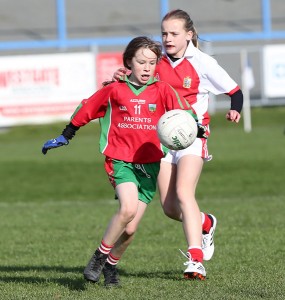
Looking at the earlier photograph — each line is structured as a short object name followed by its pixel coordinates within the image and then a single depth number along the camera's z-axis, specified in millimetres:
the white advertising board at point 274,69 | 44656
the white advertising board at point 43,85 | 41375
